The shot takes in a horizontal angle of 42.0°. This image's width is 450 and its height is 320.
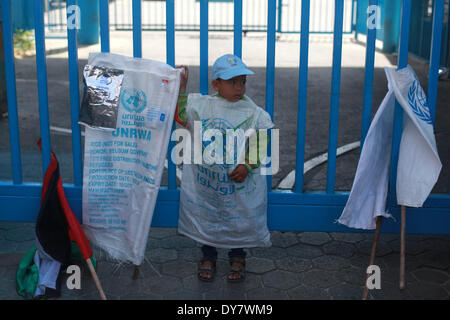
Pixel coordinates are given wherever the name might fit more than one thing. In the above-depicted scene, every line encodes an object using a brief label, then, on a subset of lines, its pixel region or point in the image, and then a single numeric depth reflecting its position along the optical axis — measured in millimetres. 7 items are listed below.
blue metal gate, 3658
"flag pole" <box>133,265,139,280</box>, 3605
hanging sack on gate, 3402
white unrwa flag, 3352
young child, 3426
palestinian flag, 3285
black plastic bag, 3410
